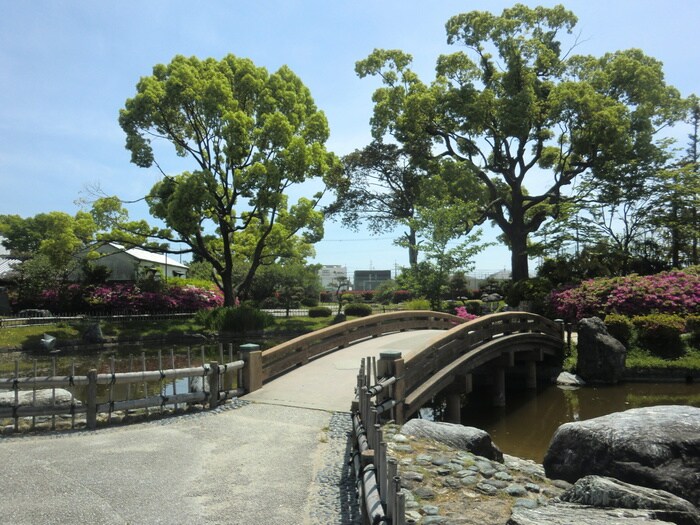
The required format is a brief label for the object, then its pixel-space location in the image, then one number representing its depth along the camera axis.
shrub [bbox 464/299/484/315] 32.13
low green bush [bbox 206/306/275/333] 26.81
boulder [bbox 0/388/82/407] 8.59
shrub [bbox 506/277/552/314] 25.98
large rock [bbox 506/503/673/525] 4.38
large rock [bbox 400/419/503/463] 7.66
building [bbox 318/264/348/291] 74.43
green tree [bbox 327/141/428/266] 42.22
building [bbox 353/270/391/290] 73.53
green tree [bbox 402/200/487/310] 29.36
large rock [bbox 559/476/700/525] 5.07
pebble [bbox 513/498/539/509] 5.55
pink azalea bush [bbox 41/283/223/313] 30.50
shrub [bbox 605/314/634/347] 19.55
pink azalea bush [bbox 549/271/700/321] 20.70
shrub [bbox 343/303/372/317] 32.62
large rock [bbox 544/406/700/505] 6.41
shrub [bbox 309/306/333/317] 33.97
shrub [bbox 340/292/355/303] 46.76
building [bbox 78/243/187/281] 40.66
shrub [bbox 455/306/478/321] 28.39
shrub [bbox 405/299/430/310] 28.78
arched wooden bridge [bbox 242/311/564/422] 9.61
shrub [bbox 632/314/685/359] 18.64
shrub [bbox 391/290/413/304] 42.13
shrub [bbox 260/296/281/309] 45.09
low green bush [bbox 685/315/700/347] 19.22
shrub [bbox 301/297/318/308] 45.47
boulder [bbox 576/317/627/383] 17.81
